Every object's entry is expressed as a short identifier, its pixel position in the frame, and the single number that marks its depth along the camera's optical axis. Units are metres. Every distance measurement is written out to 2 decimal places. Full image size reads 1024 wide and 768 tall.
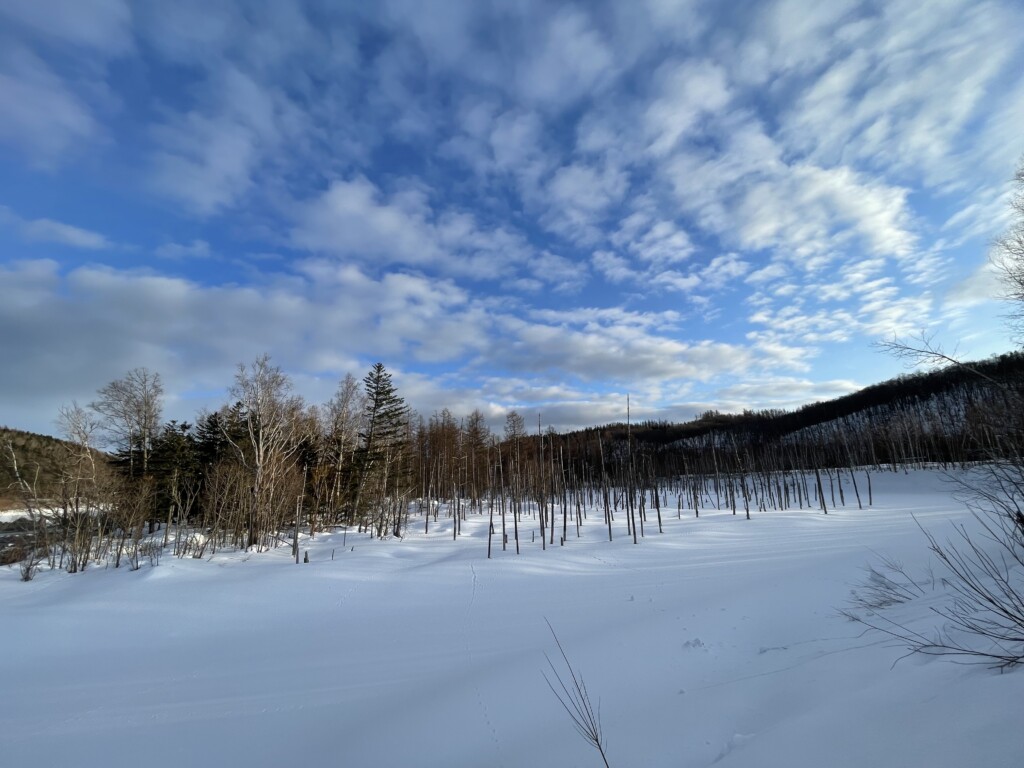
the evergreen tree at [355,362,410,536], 29.95
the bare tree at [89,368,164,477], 28.81
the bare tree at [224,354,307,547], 23.81
